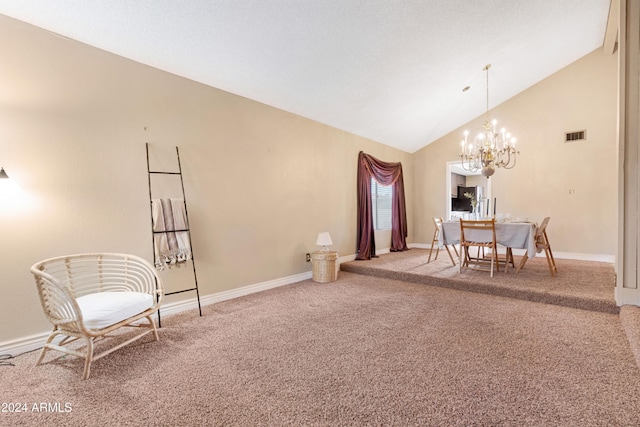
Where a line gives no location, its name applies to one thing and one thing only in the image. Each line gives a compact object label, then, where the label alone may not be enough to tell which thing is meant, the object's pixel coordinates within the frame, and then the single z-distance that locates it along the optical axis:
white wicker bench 1.95
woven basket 4.31
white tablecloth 3.76
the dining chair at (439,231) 4.62
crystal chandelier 4.12
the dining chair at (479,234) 3.94
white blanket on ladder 2.95
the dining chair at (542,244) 3.94
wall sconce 2.16
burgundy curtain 5.51
